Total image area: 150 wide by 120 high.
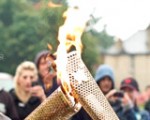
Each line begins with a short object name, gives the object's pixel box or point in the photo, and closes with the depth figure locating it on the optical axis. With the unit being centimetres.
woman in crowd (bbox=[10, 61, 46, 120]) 532
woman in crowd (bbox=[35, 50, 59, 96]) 561
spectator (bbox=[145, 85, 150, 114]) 764
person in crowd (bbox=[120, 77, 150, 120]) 614
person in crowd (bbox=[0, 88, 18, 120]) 509
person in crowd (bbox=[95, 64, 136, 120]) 542
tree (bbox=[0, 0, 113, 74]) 3017
